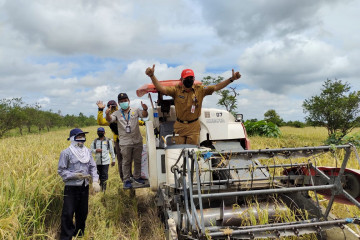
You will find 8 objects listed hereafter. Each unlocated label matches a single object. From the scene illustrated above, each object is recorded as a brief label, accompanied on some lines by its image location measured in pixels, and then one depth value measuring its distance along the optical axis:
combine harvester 2.77
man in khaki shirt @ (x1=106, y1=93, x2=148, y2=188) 5.16
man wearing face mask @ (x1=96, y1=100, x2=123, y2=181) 5.41
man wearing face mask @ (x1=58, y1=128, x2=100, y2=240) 3.85
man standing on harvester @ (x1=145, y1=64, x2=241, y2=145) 4.45
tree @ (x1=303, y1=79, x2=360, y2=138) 15.97
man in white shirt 6.55
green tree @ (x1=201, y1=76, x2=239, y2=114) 25.62
